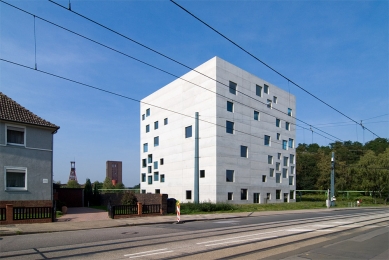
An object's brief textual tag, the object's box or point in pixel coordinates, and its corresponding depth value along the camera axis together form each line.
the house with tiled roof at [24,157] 21.61
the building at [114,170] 111.50
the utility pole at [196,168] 27.83
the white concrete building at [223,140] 41.12
